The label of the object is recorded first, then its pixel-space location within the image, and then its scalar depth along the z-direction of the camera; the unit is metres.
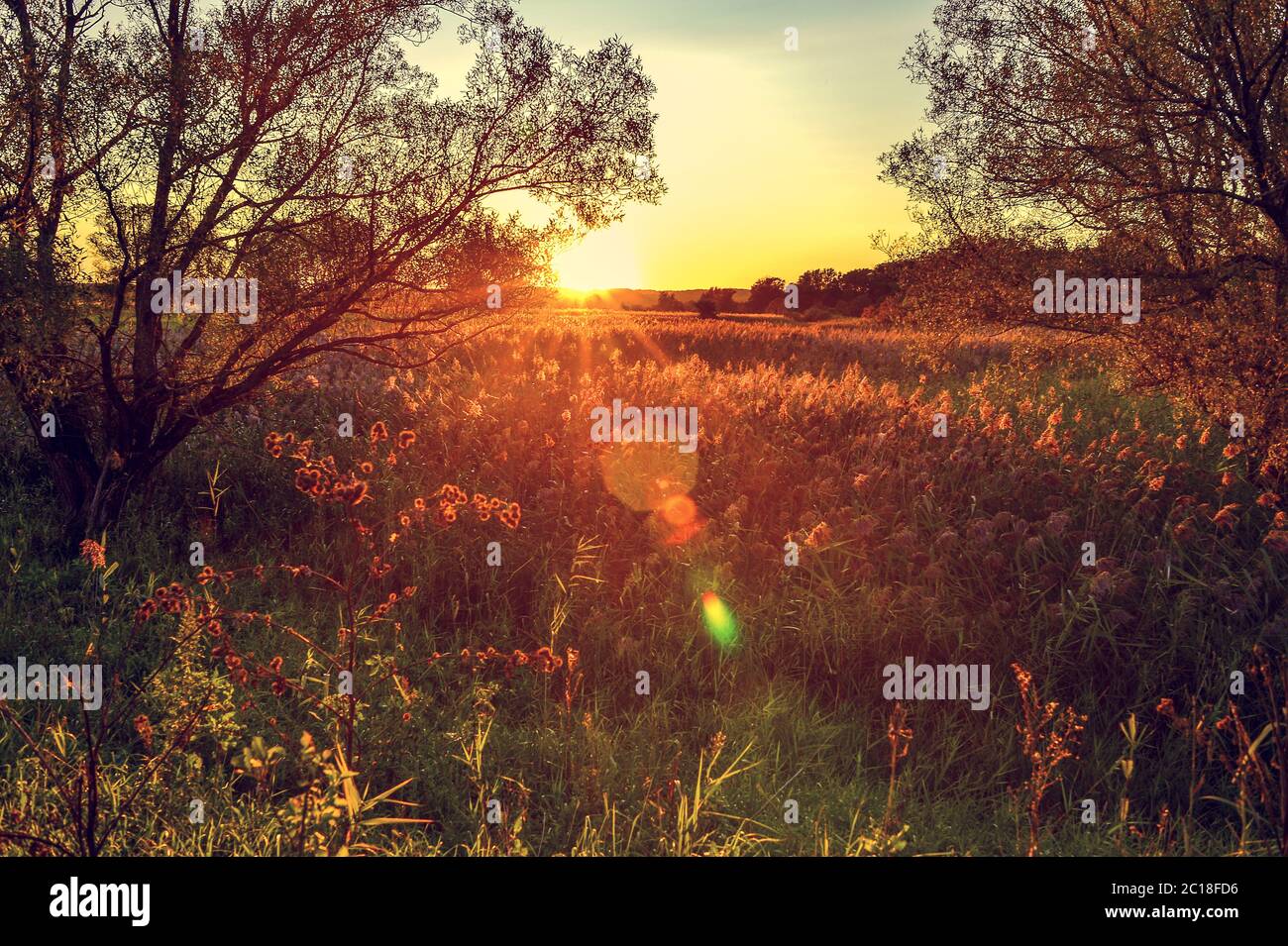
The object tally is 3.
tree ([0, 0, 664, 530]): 6.62
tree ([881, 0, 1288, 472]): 7.45
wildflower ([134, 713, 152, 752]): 2.87
